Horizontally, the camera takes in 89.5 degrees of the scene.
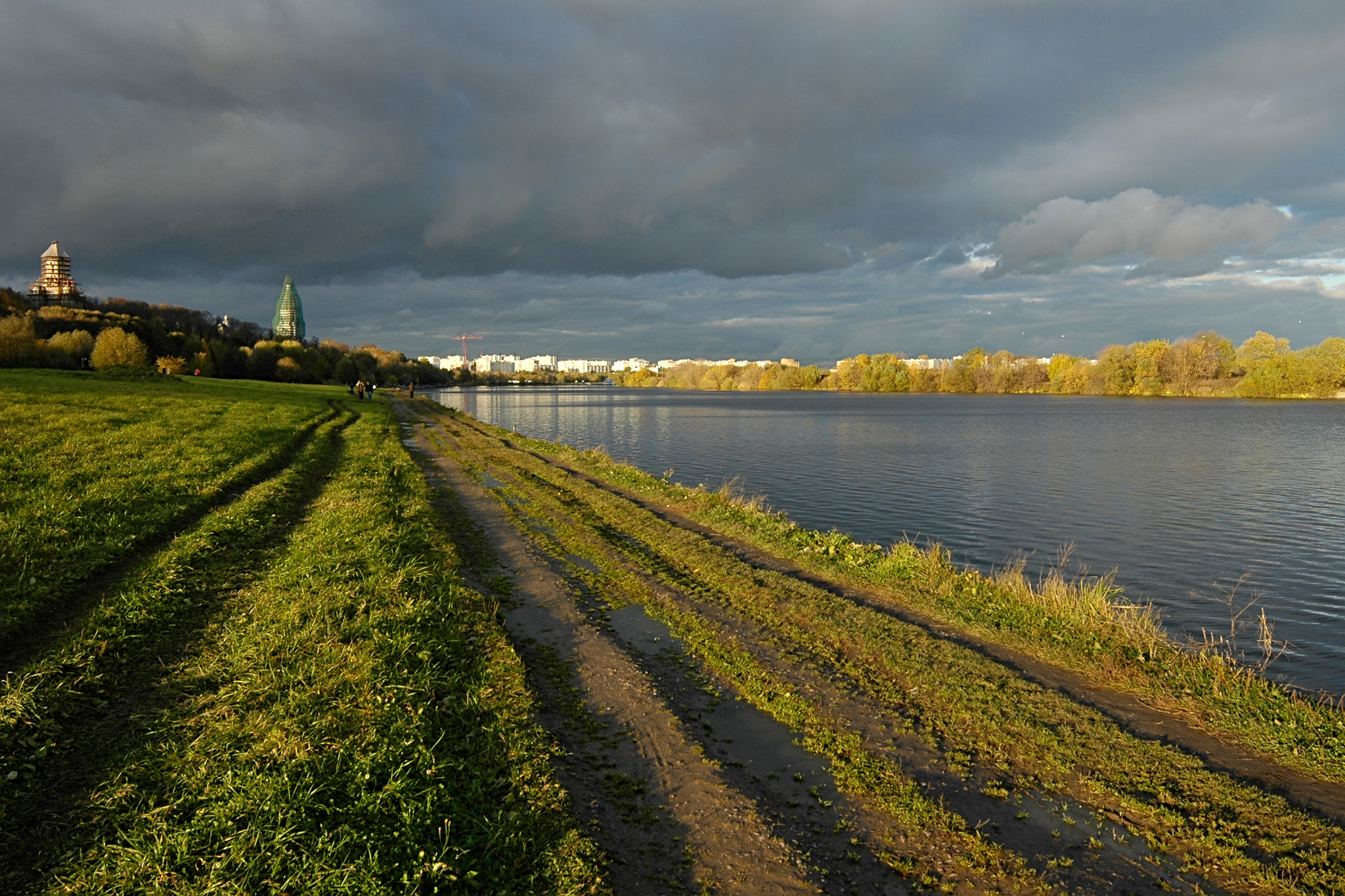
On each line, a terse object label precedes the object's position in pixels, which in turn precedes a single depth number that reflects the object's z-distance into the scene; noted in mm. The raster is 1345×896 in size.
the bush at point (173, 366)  68375
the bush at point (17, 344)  60156
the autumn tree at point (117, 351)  63906
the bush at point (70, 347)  65375
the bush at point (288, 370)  104938
